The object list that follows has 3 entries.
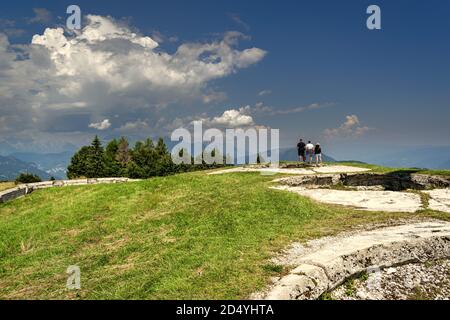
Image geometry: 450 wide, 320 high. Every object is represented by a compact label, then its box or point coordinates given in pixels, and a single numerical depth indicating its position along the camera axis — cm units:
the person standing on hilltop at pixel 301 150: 3419
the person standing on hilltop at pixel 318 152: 3347
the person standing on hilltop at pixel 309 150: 3359
